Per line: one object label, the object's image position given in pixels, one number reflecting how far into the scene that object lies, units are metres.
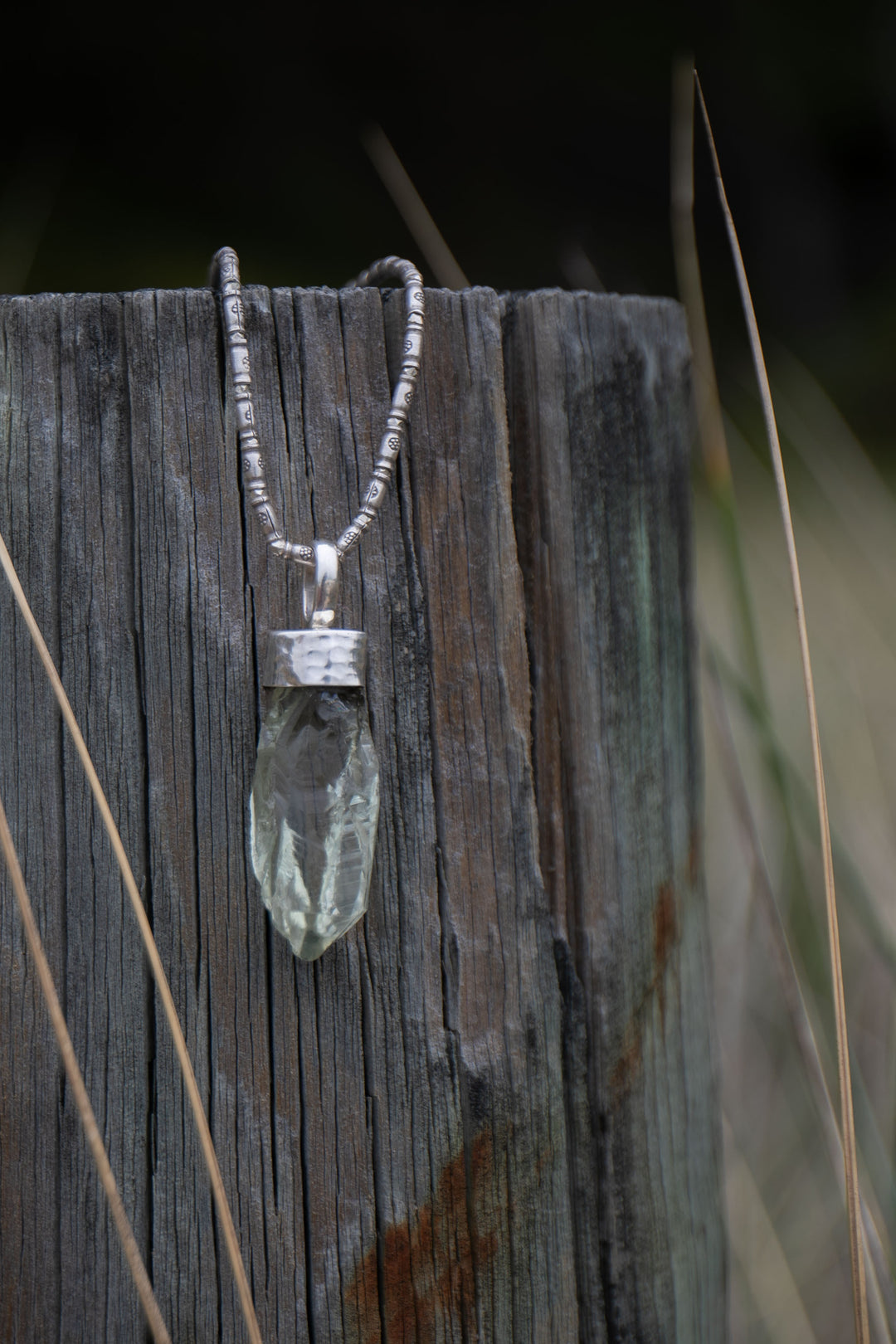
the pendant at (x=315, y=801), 0.59
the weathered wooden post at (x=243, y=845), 0.59
